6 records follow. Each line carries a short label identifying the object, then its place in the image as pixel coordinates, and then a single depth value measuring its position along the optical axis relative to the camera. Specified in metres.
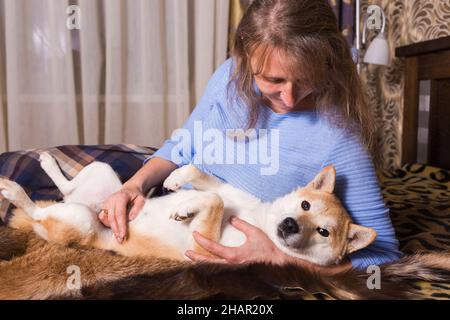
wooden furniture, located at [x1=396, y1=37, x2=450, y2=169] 2.11
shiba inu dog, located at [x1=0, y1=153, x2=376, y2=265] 0.91
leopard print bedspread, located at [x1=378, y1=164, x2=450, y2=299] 1.13
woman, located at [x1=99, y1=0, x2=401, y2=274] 0.93
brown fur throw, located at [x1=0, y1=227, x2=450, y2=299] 0.83
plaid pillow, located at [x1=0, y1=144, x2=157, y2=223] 1.12
